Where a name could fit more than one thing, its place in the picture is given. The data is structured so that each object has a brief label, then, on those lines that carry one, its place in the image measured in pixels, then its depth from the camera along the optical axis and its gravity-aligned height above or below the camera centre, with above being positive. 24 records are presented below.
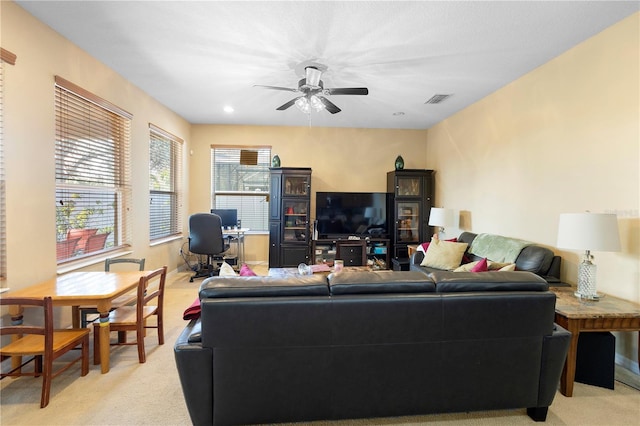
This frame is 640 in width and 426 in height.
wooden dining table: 2.15 -0.67
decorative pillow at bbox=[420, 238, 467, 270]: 3.85 -0.61
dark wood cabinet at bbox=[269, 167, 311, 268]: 5.44 -0.11
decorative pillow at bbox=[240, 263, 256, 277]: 2.17 -0.49
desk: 5.38 -0.59
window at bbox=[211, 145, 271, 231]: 5.91 +0.43
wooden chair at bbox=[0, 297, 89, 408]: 1.85 -0.94
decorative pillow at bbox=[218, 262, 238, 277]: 2.19 -0.49
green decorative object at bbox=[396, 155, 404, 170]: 5.57 +0.81
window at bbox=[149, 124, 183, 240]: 4.55 +0.32
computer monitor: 5.59 -0.22
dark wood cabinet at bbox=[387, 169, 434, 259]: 5.58 +0.01
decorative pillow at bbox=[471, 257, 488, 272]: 2.53 -0.49
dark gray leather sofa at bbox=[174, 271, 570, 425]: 1.57 -0.76
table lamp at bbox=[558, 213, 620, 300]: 2.17 -0.20
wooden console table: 2.03 -0.75
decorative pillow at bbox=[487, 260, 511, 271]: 2.68 -0.51
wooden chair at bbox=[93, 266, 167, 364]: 2.39 -0.96
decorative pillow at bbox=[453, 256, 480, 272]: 2.81 -0.56
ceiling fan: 3.15 +1.23
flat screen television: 5.67 -0.16
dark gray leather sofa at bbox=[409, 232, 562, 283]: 2.82 -0.50
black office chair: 4.71 -0.49
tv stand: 5.48 -0.81
